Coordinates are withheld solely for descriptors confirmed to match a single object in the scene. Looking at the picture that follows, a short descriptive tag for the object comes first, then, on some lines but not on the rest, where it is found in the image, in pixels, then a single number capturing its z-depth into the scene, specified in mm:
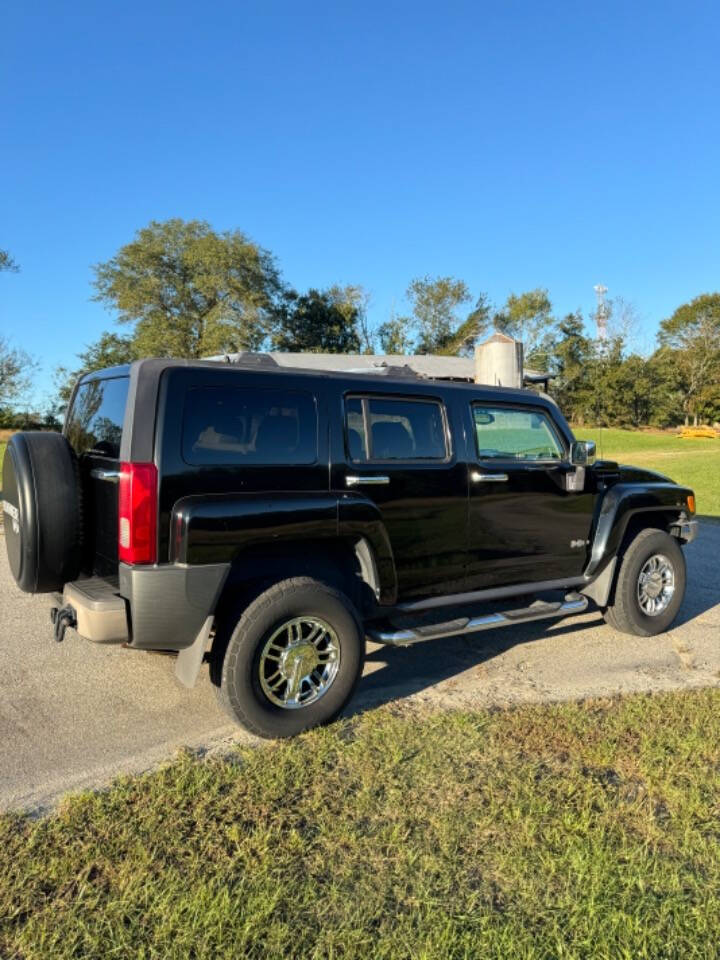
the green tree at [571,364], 61719
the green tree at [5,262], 38669
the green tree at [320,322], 52938
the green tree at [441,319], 62656
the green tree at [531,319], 63531
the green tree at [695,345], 64625
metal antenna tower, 64375
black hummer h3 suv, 3320
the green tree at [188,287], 47938
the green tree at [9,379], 43000
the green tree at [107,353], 52500
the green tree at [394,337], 60938
